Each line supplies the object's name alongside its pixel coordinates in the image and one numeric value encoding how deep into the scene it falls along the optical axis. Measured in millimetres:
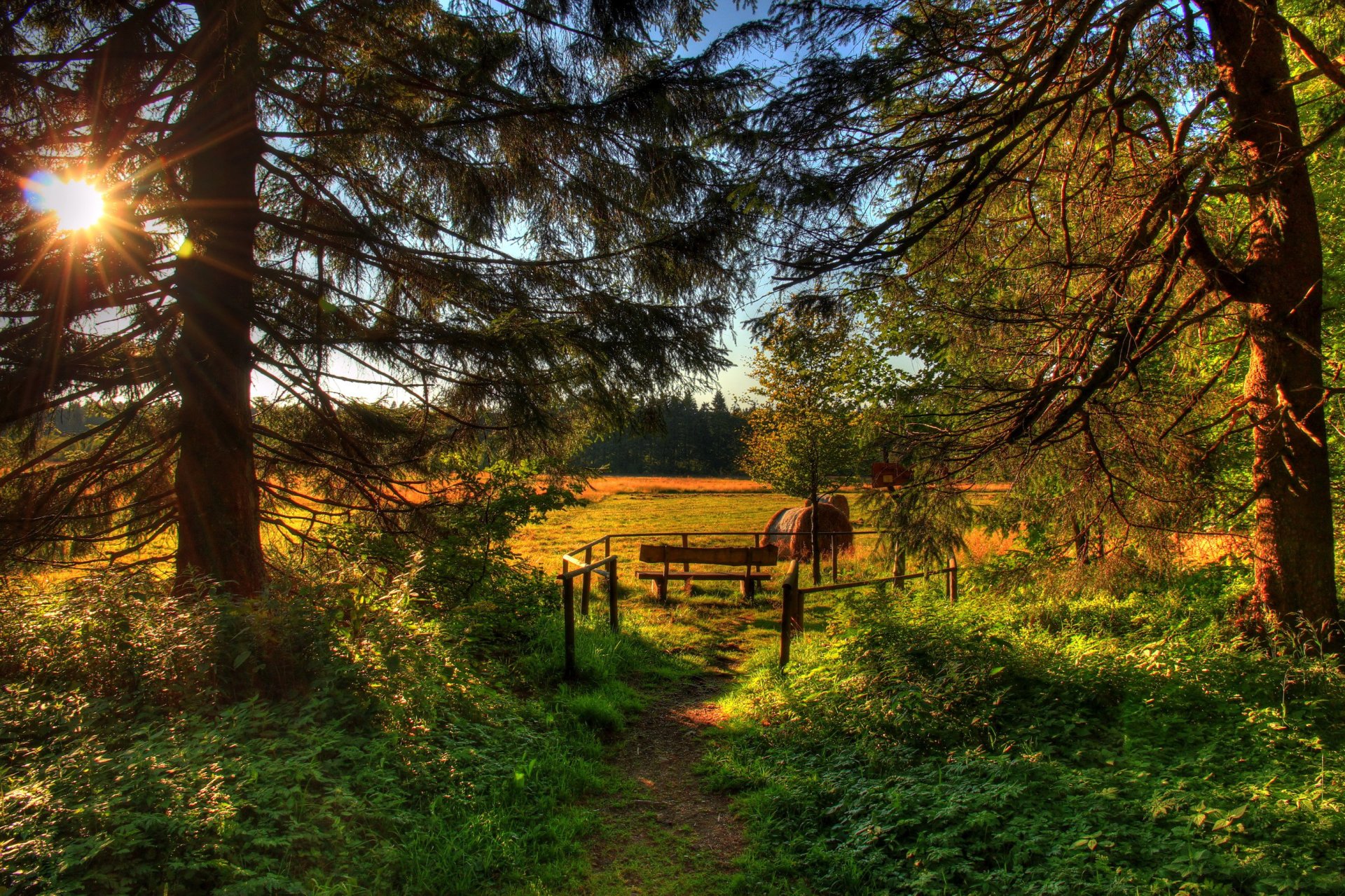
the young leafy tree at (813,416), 13859
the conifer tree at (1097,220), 4512
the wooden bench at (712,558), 11977
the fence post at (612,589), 8625
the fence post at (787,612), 7121
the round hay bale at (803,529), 17312
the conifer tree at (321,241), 4695
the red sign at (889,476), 7610
